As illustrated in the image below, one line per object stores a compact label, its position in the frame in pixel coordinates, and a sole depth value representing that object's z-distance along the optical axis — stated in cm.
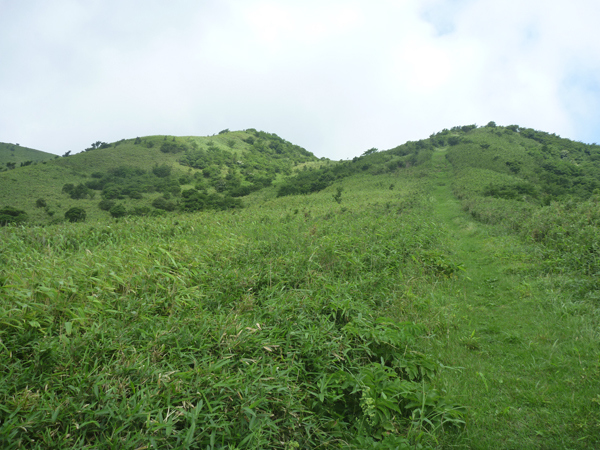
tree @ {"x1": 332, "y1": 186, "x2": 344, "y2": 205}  2758
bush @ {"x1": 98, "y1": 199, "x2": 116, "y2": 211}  4366
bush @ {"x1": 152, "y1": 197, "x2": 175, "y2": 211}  4528
